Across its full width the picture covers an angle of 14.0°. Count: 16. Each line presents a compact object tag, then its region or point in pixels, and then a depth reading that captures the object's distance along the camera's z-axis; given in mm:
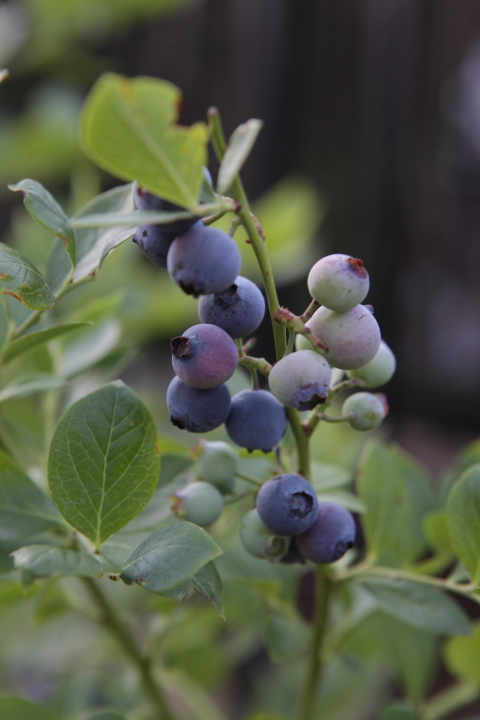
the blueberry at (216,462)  411
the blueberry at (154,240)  376
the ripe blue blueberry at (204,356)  381
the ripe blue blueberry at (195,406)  392
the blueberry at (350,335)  384
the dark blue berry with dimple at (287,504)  394
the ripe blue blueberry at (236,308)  388
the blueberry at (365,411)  412
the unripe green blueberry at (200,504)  407
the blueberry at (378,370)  412
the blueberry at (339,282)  380
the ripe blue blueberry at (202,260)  368
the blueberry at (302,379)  380
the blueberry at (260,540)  407
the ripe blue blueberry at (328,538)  402
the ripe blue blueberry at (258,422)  399
